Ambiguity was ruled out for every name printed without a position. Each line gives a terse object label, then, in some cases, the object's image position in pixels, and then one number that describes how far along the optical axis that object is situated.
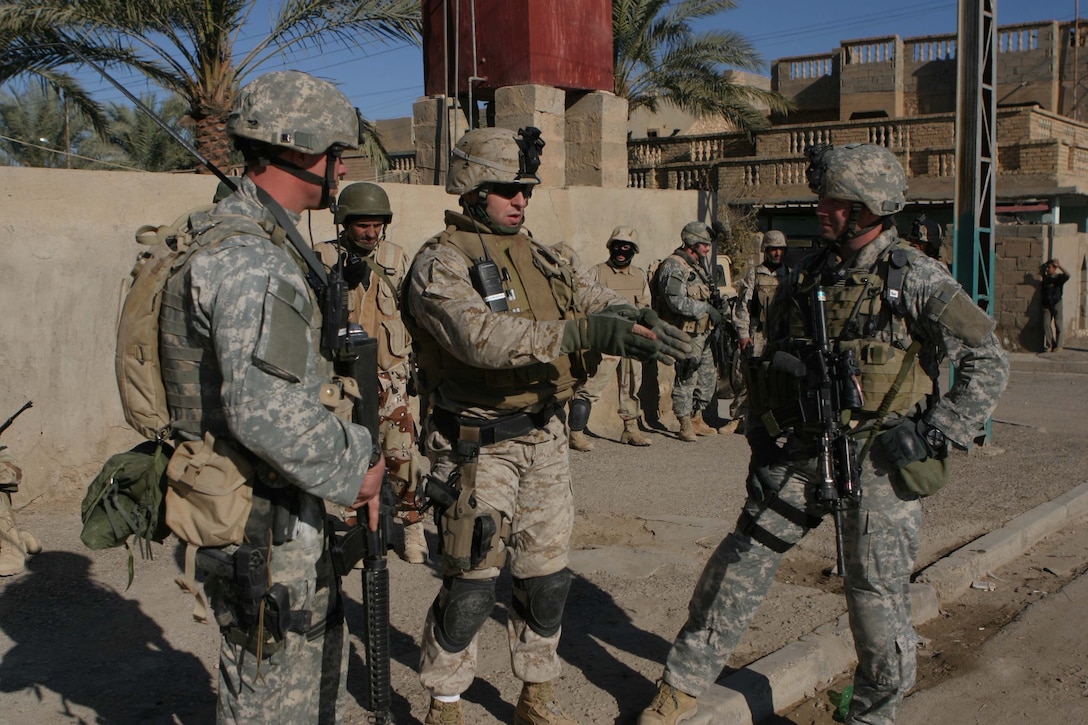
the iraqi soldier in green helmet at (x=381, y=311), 5.59
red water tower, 11.07
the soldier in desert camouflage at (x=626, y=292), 8.87
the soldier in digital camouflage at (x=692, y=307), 9.09
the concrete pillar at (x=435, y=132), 10.91
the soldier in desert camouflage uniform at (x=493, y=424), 3.52
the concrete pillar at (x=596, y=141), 11.38
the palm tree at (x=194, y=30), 9.92
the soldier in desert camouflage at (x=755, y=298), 9.71
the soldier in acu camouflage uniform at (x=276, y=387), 2.37
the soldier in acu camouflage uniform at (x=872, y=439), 3.51
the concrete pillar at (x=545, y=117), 10.67
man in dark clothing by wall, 17.05
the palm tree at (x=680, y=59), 20.28
